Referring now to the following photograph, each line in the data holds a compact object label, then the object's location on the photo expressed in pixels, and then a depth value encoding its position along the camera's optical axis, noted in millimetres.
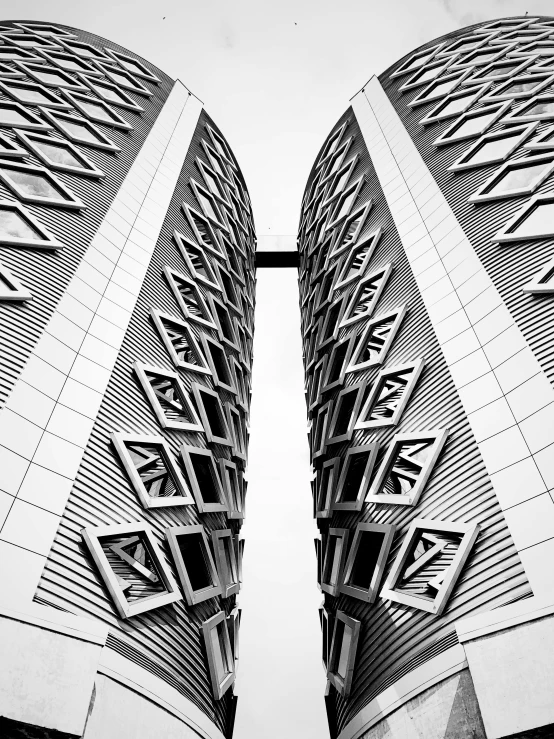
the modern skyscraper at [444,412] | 11117
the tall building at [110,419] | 10672
